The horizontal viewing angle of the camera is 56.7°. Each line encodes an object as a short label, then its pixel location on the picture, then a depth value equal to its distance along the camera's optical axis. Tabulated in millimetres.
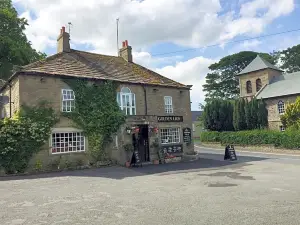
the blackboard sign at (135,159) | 18848
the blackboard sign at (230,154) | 22188
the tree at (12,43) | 26719
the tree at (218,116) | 39500
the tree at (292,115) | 32281
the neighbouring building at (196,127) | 63988
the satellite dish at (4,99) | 16995
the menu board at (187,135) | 23000
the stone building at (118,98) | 17297
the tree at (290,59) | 65875
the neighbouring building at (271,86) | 40469
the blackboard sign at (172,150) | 21375
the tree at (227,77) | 64625
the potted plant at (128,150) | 19203
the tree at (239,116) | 37250
